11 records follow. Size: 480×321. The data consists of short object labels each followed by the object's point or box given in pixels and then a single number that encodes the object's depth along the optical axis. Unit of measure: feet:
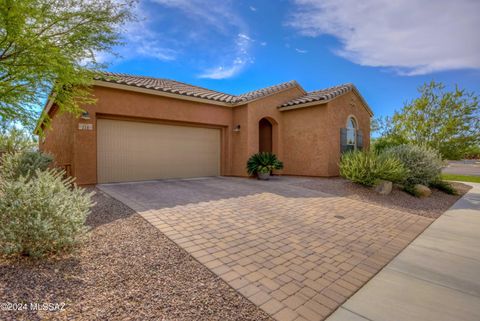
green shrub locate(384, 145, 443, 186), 33.12
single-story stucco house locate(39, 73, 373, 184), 30.12
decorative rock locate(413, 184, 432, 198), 30.19
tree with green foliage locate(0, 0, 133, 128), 13.72
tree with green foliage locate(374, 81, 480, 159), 45.73
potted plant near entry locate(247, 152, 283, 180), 37.24
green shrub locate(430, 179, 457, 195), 34.35
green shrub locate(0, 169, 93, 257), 9.72
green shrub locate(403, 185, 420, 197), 30.34
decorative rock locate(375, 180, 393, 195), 28.86
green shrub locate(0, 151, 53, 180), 26.05
